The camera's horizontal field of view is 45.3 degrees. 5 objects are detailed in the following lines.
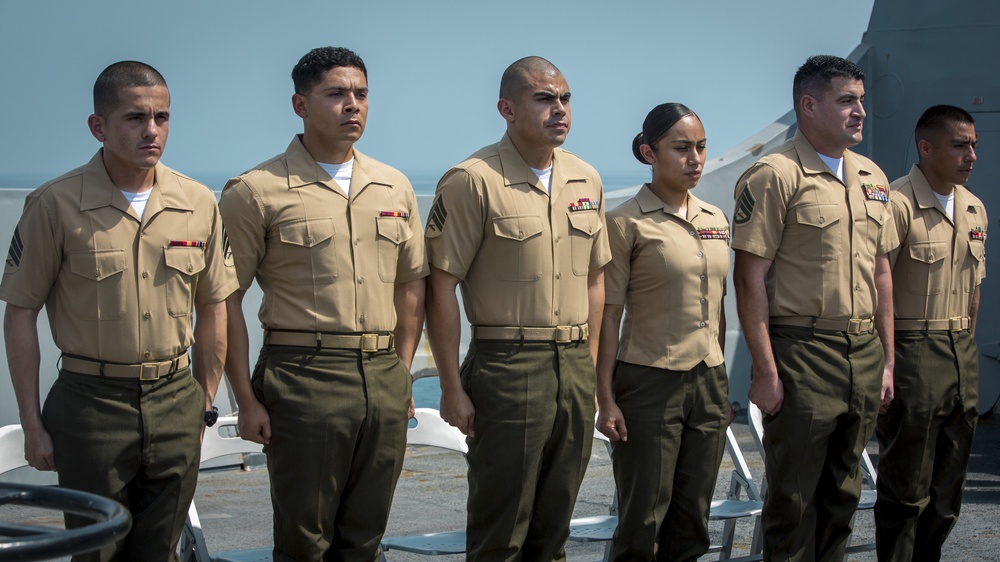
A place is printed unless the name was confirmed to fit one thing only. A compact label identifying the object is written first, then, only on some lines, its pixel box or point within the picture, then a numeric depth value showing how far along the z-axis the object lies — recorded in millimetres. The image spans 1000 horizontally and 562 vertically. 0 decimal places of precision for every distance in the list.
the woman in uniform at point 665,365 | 4168
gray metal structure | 8766
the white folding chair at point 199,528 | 3891
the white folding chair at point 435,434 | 4309
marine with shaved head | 3896
